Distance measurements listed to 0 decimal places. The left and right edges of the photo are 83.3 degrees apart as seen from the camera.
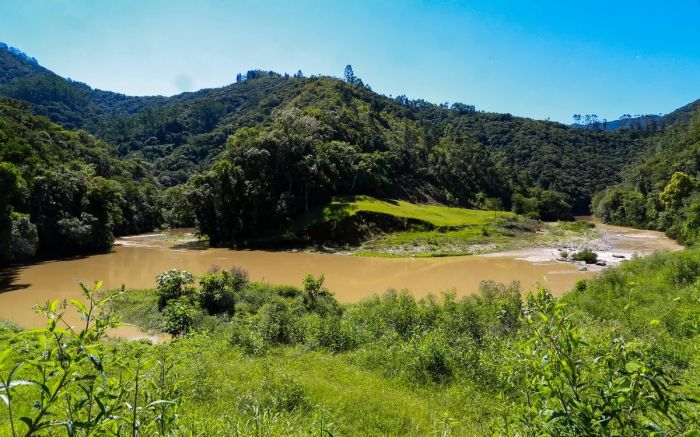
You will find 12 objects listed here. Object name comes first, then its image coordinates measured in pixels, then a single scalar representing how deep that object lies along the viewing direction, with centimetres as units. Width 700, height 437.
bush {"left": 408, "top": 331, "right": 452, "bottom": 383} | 902
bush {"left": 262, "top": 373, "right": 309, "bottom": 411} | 690
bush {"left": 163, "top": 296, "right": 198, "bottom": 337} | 1333
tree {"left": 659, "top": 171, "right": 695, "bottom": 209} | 5303
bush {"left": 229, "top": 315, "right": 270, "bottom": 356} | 1095
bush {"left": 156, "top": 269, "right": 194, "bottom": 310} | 1775
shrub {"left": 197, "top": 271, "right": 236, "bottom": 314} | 1673
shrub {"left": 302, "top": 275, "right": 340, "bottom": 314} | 1623
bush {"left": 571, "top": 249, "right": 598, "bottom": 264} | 3348
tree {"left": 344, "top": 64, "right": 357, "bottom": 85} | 13485
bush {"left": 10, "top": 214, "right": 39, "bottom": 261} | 2908
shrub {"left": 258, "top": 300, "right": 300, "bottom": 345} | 1234
